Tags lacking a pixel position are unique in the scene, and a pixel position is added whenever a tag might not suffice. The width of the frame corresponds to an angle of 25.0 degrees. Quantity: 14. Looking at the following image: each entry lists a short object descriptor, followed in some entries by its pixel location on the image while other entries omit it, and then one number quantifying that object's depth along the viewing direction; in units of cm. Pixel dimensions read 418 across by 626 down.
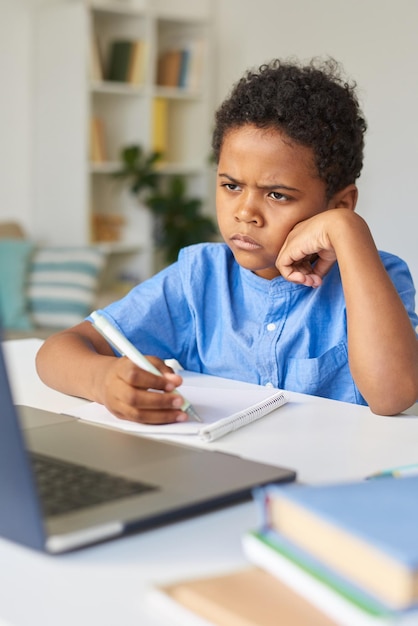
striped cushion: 397
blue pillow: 393
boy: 129
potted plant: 462
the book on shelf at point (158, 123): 477
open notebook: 104
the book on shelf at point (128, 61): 459
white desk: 61
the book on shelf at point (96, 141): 455
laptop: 64
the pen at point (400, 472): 80
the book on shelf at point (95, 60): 445
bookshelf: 441
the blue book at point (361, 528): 53
